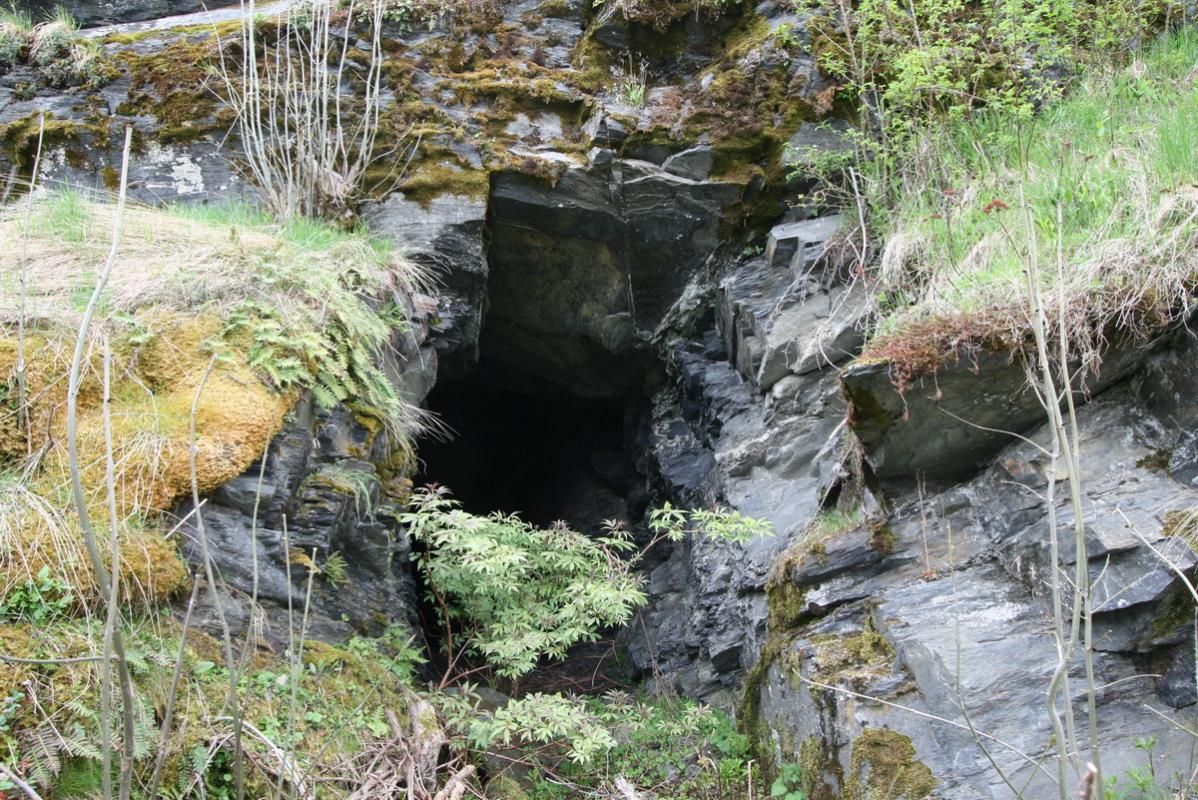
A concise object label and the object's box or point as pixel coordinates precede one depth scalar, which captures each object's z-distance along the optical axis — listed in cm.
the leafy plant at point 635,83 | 703
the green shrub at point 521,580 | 479
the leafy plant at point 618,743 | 441
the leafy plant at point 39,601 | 346
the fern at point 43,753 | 298
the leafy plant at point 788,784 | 426
